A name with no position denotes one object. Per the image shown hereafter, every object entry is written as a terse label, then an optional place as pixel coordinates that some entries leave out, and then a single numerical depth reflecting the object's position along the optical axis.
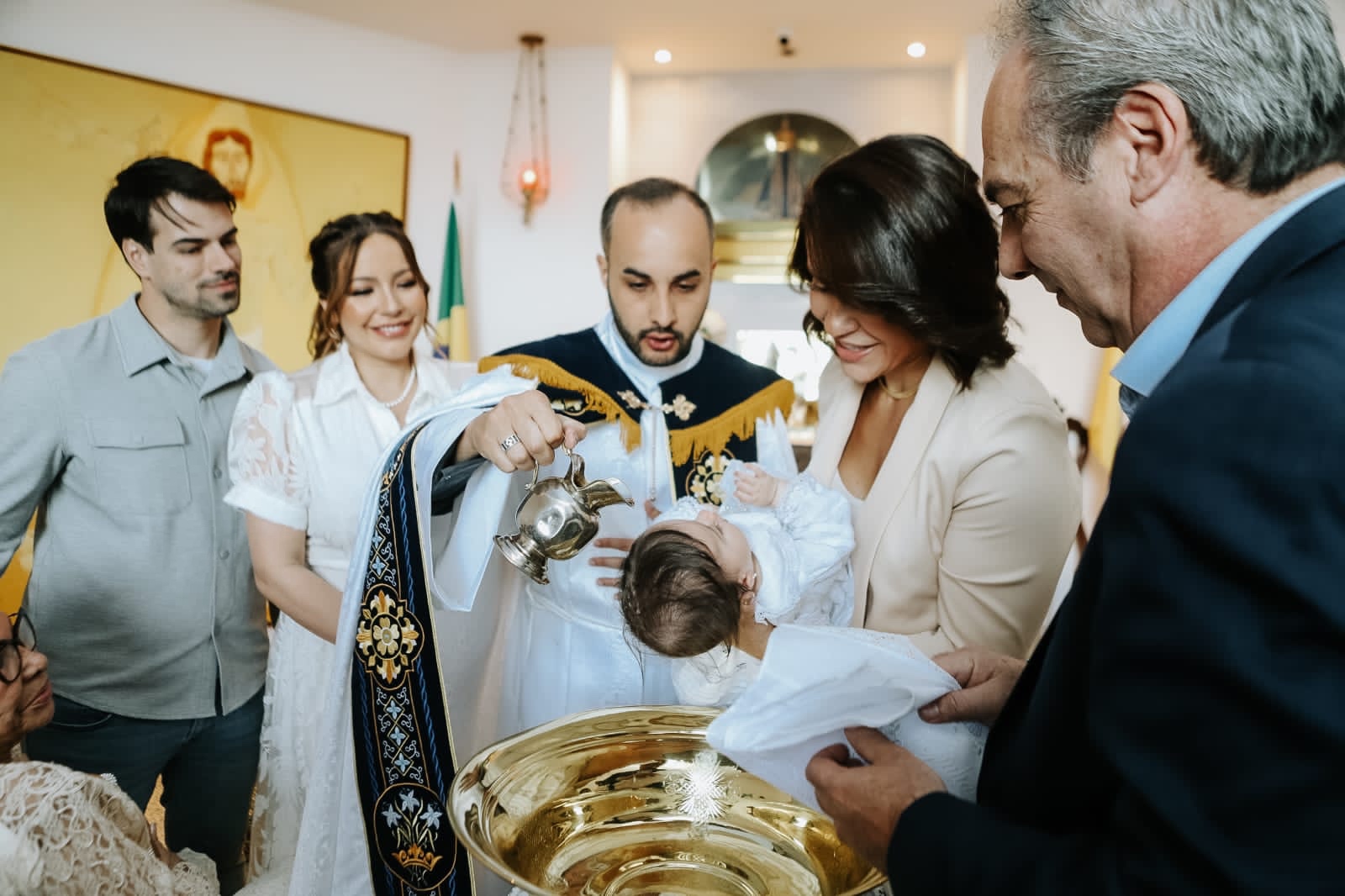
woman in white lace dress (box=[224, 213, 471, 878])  2.29
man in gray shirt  2.35
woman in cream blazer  1.63
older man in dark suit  0.62
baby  1.58
